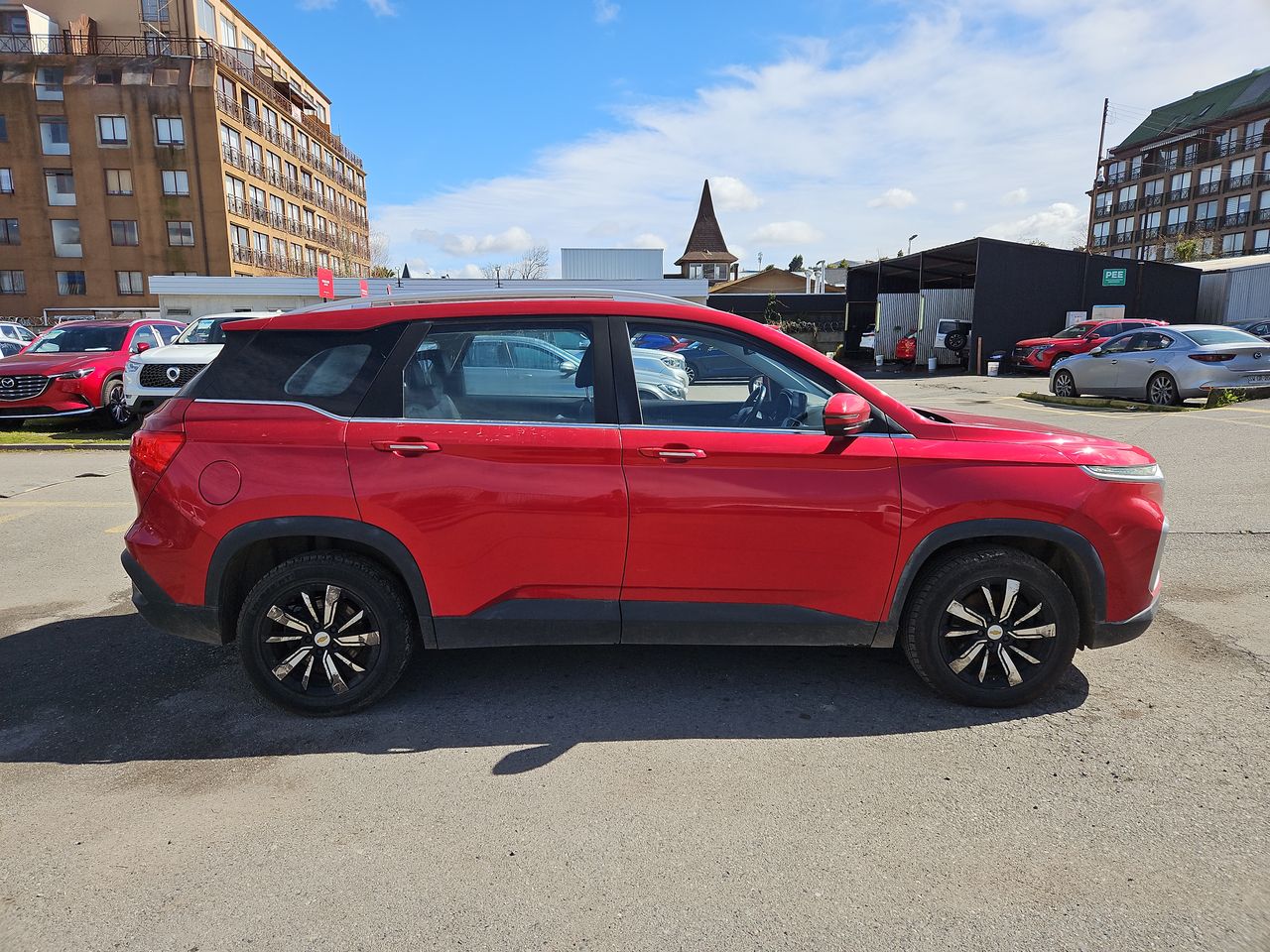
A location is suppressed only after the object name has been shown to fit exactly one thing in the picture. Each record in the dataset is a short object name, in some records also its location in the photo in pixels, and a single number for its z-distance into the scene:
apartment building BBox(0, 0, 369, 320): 47.84
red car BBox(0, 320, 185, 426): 12.16
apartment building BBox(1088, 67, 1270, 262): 64.50
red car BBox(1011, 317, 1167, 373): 23.08
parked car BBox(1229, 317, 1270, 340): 20.92
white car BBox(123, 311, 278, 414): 11.82
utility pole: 45.03
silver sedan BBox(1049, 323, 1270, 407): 13.95
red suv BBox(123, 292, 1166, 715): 3.36
